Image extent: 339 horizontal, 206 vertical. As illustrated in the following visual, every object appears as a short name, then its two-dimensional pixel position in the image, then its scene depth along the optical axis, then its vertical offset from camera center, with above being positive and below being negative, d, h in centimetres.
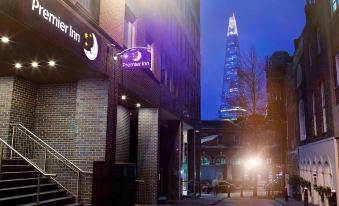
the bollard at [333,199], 1563 -169
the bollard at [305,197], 1973 -209
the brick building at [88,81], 941 +275
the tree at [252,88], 3166 +613
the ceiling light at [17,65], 1085 +277
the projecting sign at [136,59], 1339 +371
